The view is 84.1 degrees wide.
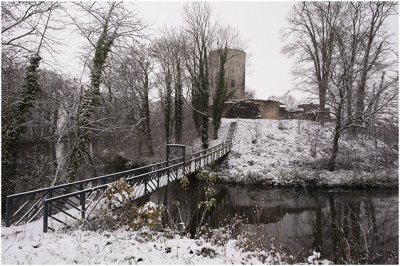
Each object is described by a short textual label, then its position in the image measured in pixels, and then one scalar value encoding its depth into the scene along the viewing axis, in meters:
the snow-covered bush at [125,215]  4.86
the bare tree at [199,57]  20.36
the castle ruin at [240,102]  22.73
